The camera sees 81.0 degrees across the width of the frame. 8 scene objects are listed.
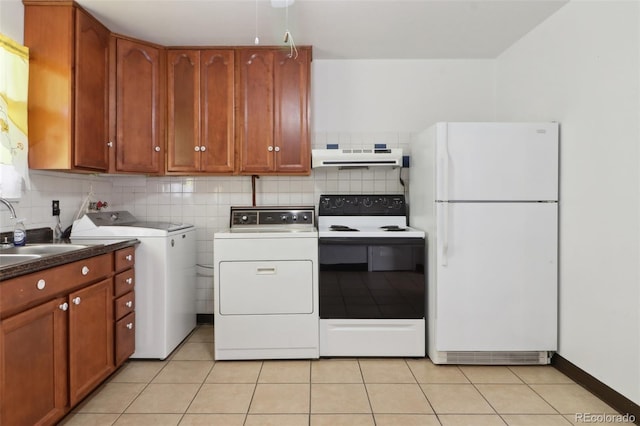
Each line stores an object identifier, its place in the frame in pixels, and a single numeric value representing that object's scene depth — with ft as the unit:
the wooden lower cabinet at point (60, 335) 4.83
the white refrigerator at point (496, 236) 8.08
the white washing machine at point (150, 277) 8.39
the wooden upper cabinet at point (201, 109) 9.64
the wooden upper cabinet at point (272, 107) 9.67
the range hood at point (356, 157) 9.60
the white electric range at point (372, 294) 8.66
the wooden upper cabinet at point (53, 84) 7.52
